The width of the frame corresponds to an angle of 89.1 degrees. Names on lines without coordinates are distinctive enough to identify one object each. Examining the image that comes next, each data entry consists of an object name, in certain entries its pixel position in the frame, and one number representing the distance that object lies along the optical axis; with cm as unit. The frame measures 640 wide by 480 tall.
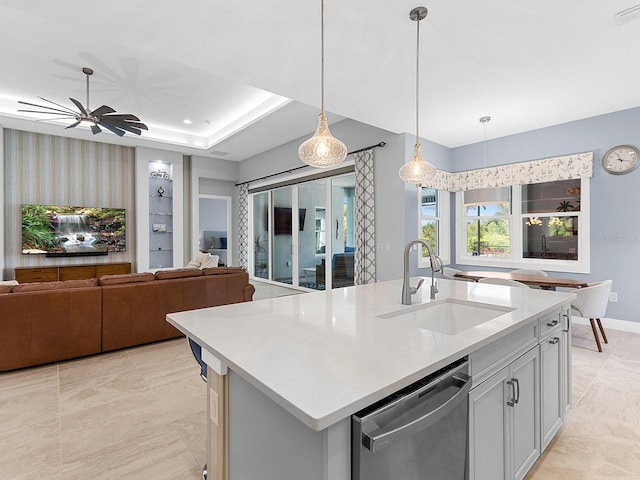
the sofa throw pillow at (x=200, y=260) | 497
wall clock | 387
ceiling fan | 391
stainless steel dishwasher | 82
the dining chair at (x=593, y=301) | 335
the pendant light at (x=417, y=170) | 261
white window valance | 425
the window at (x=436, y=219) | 529
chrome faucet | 174
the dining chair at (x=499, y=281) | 319
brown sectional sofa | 282
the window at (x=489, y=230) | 519
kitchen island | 81
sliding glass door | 583
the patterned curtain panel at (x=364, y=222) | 498
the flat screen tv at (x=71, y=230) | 561
